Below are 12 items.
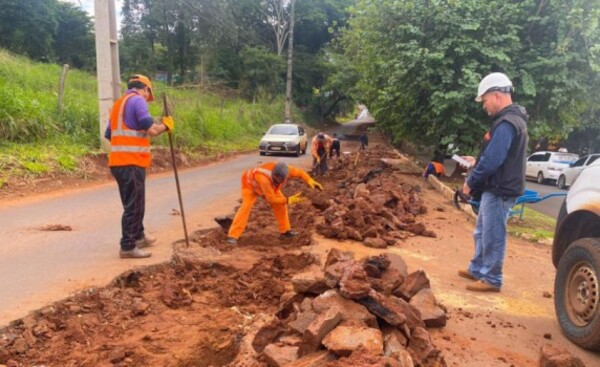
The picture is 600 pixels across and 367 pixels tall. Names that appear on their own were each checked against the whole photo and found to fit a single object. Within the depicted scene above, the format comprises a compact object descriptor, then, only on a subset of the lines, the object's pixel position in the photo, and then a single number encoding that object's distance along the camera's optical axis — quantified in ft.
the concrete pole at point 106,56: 37.32
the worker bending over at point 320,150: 45.16
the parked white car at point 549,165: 71.72
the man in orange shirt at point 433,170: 48.18
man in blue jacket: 15.15
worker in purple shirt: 17.20
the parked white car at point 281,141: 65.41
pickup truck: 11.75
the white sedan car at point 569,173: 61.36
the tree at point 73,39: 110.52
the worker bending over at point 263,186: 20.62
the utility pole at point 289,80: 103.55
